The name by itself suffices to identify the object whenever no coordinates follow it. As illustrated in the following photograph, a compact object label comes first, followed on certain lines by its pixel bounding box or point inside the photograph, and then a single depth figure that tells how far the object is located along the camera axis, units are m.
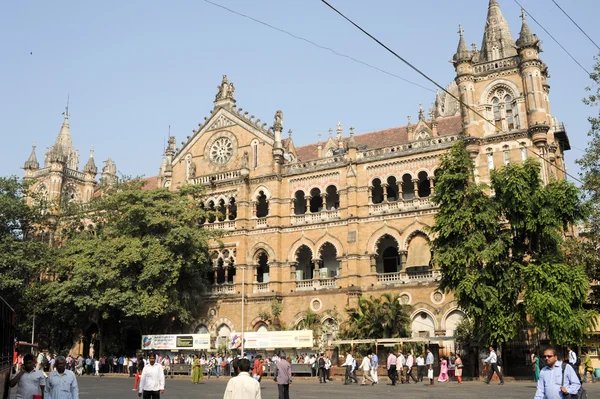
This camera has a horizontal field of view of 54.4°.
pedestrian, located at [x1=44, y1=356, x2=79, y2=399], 9.62
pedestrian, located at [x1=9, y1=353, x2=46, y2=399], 10.05
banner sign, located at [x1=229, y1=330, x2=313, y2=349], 33.28
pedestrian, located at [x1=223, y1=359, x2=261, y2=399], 6.90
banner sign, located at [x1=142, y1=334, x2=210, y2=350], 36.25
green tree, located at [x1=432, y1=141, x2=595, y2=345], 25.17
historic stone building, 34.91
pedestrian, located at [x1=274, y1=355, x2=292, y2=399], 14.91
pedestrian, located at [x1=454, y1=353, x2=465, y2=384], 26.97
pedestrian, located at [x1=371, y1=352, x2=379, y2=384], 26.75
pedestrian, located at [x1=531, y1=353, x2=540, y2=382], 22.79
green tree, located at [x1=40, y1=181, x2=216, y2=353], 36.72
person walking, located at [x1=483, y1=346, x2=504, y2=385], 24.59
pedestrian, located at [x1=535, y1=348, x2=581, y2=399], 8.57
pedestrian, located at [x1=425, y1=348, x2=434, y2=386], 25.72
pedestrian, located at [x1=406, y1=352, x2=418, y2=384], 27.30
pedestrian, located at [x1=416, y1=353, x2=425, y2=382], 28.34
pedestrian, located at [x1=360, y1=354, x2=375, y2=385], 26.36
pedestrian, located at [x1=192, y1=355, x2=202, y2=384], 27.73
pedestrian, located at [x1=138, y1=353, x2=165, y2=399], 11.77
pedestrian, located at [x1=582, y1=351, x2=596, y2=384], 26.53
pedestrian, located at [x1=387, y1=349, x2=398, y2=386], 25.97
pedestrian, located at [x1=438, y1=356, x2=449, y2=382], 27.64
